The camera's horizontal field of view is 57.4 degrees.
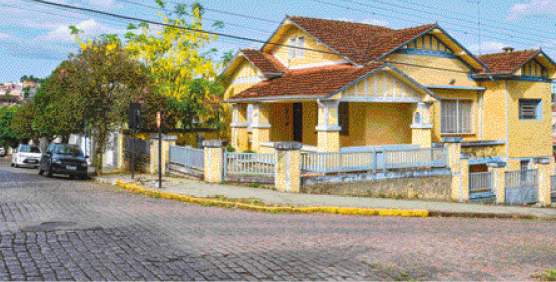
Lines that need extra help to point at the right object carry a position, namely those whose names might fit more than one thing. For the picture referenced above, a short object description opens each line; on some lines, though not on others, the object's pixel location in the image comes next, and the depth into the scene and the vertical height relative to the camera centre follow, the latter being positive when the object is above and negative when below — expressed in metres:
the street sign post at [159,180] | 15.61 -1.15
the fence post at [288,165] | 14.97 -0.64
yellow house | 18.98 +2.18
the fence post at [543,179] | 20.25 -1.41
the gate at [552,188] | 20.78 -1.83
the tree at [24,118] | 41.41 +2.07
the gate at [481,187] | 18.45 -1.61
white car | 32.69 -0.82
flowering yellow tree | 25.03 +4.39
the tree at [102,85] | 19.89 +2.36
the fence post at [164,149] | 19.95 -0.22
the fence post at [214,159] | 16.38 -0.50
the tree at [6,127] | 59.19 +1.92
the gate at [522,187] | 19.38 -1.67
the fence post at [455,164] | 18.31 -0.73
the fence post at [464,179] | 18.28 -1.27
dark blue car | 21.25 -0.74
